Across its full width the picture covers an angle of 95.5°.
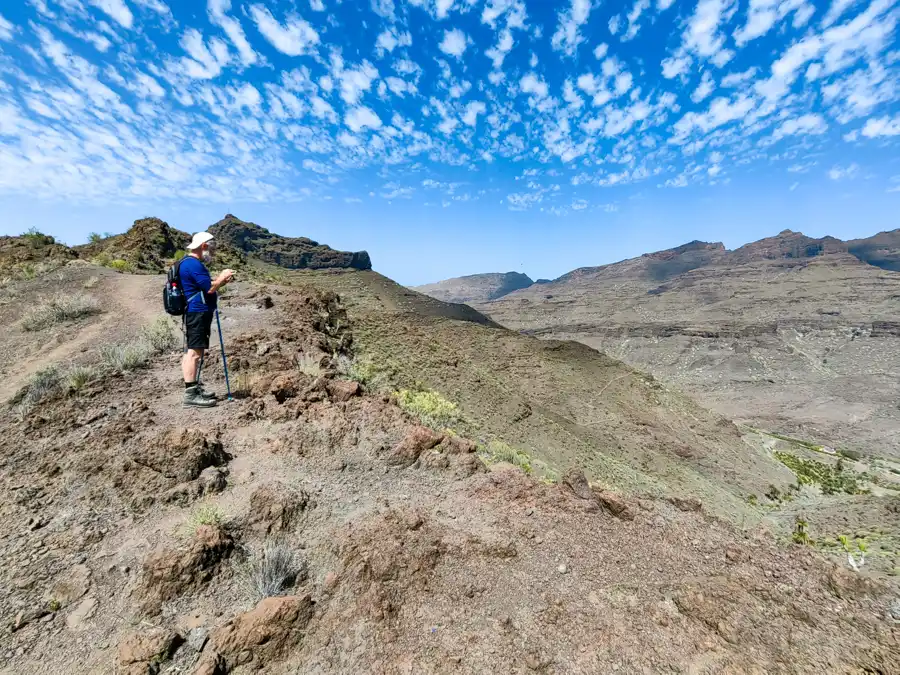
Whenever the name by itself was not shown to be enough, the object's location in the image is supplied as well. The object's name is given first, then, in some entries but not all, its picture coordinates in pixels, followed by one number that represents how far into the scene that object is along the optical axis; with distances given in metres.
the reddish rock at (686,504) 4.46
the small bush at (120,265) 13.87
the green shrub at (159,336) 6.71
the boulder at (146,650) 2.02
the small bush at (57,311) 8.39
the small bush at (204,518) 2.99
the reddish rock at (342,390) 5.78
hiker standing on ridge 4.53
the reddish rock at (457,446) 4.81
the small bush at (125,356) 5.83
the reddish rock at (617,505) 3.87
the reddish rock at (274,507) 3.25
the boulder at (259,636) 2.15
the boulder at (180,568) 2.50
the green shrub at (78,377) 5.11
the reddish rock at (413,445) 4.59
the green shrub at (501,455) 6.80
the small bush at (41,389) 4.92
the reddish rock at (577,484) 4.23
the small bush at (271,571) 2.61
